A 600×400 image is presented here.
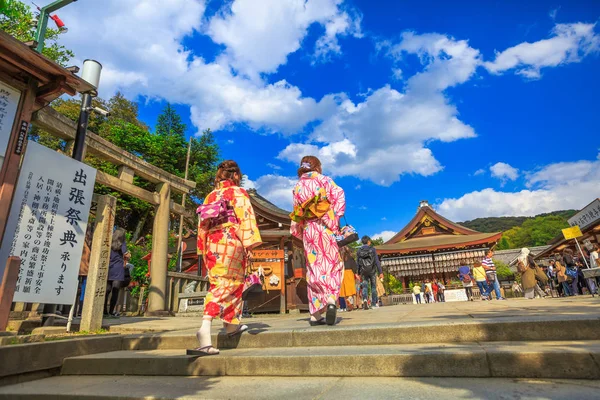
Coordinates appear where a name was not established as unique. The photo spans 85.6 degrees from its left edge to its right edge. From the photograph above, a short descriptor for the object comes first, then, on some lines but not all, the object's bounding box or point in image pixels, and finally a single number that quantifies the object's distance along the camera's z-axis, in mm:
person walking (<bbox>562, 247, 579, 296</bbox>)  13594
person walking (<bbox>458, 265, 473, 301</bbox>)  14000
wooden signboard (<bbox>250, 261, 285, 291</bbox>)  11078
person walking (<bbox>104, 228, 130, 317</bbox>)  7285
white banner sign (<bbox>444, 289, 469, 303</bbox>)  17953
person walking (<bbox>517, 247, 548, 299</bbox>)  11359
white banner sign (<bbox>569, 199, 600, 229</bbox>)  15016
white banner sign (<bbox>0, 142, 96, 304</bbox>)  4492
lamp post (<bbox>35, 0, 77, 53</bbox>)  6258
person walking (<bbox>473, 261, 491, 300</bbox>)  11922
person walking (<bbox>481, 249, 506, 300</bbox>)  11329
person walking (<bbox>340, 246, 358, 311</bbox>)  10031
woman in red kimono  3363
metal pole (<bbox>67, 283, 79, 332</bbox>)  4793
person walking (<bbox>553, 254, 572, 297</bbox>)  13695
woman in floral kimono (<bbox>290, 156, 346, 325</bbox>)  4031
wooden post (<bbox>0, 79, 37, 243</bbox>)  5031
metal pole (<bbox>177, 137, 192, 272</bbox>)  12500
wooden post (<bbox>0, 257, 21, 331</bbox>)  3527
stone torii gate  6500
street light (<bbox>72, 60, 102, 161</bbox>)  5957
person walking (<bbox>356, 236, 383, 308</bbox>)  9273
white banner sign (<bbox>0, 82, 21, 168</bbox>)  5219
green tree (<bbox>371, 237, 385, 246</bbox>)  51016
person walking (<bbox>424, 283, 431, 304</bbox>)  20422
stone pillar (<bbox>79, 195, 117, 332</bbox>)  4973
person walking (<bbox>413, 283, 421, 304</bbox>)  19352
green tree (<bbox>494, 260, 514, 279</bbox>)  33844
